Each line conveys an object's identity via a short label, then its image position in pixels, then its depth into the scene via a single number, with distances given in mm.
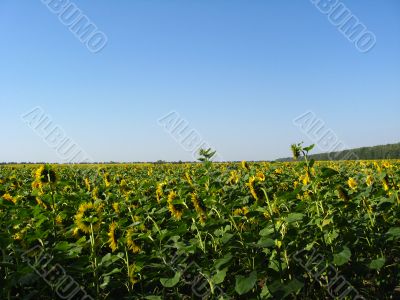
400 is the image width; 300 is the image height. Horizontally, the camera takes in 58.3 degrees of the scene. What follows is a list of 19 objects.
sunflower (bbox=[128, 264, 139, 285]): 3080
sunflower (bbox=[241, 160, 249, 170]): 5442
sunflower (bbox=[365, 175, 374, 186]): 5000
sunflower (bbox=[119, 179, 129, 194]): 5943
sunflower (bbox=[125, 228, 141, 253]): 3295
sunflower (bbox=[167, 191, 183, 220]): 3893
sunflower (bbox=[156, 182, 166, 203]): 5254
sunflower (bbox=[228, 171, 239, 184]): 6234
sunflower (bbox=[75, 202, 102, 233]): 3306
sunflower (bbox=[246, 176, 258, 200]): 3580
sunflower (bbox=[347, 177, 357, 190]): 4827
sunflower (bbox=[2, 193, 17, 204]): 4266
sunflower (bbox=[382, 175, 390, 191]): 4733
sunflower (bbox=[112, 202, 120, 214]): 4391
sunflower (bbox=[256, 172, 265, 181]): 4766
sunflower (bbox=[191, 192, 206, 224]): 3630
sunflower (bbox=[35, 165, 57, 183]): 3736
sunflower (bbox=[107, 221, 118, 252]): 3463
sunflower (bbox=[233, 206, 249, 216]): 4043
